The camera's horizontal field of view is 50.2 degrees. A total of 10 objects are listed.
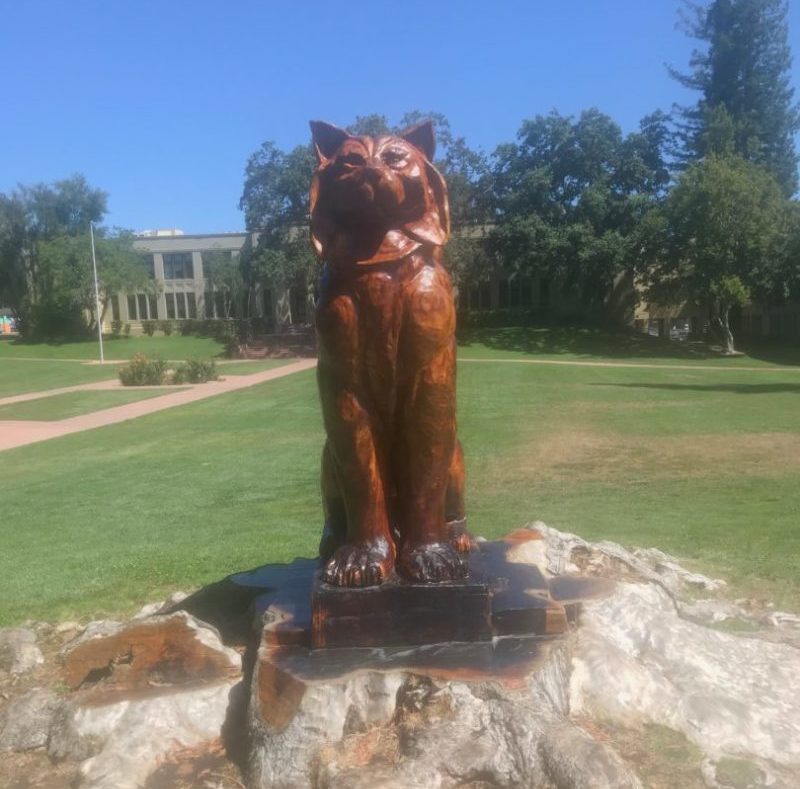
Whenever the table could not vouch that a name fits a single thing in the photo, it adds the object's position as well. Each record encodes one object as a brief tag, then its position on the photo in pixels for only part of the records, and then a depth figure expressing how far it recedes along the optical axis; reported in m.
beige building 57.09
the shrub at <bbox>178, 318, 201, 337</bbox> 54.47
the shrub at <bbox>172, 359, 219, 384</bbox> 28.00
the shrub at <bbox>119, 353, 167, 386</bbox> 27.52
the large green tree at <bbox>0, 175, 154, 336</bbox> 49.34
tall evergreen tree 42.59
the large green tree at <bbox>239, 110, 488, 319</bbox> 42.72
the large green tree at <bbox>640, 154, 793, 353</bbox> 34.19
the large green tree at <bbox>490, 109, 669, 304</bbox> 42.41
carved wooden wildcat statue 3.49
